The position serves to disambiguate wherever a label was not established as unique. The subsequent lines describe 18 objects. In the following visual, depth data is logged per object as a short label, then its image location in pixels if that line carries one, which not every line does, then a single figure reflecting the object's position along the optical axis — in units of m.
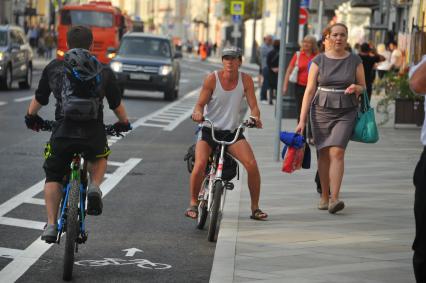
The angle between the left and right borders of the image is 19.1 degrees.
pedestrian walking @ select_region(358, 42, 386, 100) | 24.12
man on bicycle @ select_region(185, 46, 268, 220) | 10.34
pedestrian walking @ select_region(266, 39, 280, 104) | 29.80
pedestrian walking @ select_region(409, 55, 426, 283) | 6.64
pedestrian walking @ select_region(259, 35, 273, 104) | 31.91
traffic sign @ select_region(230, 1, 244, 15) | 59.62
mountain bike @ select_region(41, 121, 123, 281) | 7.90
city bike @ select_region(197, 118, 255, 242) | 9.88
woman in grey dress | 11.28
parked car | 33.25
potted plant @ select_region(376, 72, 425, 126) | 23.34
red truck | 50.62
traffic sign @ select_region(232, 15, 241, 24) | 66.00
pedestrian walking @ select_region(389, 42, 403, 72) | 34.41
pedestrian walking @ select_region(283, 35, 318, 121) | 19.47
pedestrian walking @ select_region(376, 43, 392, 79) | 34.00
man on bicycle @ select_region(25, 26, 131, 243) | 8.24
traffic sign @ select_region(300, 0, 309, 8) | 41.75
